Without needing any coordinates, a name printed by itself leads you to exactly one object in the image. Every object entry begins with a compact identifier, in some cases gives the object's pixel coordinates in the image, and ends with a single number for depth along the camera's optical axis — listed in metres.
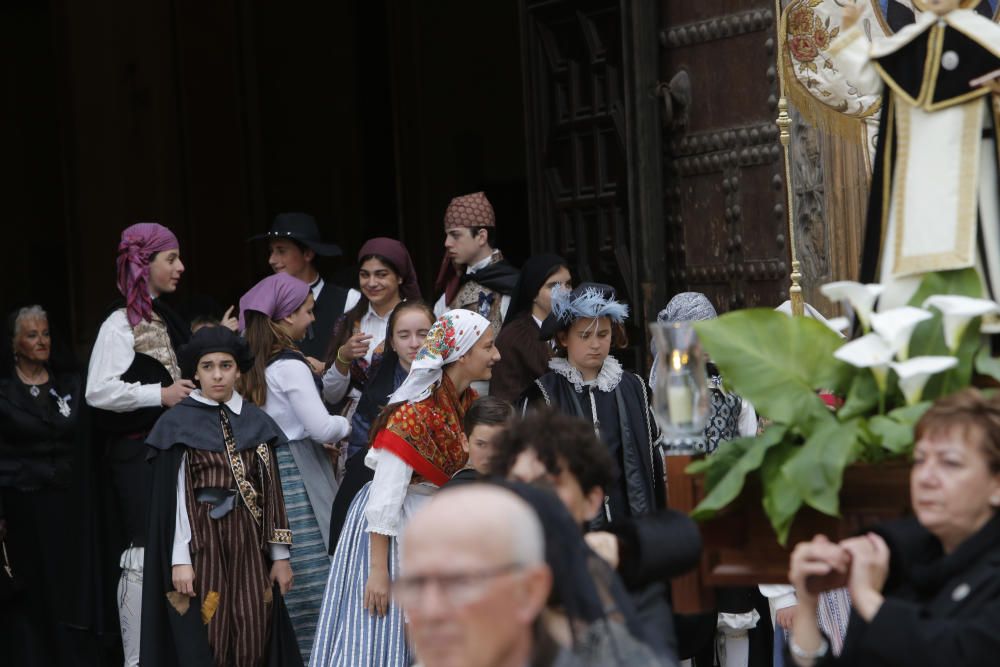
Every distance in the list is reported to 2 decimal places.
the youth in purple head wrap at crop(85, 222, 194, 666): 15.41
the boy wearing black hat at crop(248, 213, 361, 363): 17.16
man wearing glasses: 5.56
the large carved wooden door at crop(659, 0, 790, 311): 15.13
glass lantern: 8.53
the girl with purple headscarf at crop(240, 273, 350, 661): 14.40
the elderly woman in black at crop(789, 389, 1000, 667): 6.99
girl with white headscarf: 12.11
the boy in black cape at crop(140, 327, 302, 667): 13.55
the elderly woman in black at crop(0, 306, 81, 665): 16.79
